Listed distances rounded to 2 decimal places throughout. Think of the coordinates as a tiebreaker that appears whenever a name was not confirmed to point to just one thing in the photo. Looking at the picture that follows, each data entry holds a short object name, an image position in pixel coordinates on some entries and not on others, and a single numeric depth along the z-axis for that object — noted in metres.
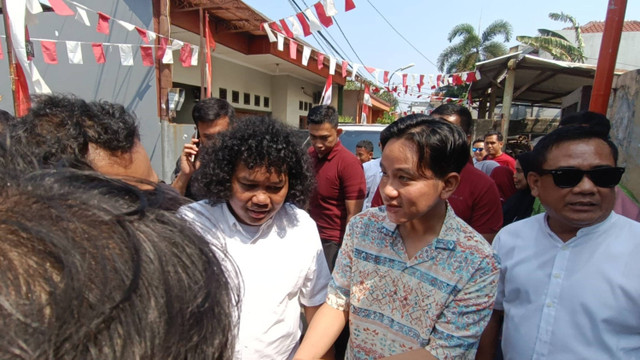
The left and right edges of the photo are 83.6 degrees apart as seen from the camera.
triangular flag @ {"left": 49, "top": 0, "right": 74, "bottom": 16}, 3.67
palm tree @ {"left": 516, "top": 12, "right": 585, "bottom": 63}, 19.17
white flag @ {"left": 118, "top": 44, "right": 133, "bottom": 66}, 5.19
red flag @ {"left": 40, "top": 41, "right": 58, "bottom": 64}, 4.43
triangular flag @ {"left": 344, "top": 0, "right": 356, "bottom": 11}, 4.67
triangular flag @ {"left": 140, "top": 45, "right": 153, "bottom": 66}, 5.26
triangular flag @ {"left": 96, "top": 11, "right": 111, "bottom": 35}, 4.64
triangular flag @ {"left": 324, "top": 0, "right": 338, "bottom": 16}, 4.78
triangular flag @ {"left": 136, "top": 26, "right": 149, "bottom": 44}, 5.02
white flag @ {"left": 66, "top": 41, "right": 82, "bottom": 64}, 4.74
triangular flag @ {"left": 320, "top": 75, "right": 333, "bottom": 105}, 7.77
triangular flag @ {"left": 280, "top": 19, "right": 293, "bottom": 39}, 5.61
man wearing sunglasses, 1.23
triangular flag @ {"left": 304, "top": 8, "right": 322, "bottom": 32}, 5.02
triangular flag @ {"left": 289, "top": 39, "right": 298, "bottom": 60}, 6.47
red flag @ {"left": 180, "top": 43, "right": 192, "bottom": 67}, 5.68
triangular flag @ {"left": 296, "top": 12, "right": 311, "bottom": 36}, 5.29
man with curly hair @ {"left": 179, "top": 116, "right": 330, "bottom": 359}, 1.31
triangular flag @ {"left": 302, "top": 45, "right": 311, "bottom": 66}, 6.54
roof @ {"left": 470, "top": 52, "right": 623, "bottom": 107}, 6.68
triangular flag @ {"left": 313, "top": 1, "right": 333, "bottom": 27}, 4.89
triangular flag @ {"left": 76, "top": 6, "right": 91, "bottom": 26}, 4.28
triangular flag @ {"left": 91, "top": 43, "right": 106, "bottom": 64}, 5.05
